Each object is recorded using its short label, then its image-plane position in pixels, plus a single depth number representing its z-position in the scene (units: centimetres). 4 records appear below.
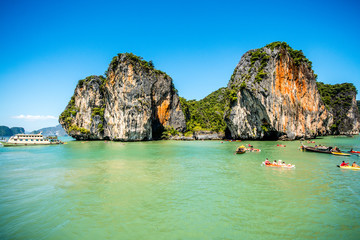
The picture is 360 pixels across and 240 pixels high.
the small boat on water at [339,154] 2483
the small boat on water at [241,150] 2838
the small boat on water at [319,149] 2738
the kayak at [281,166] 1815
